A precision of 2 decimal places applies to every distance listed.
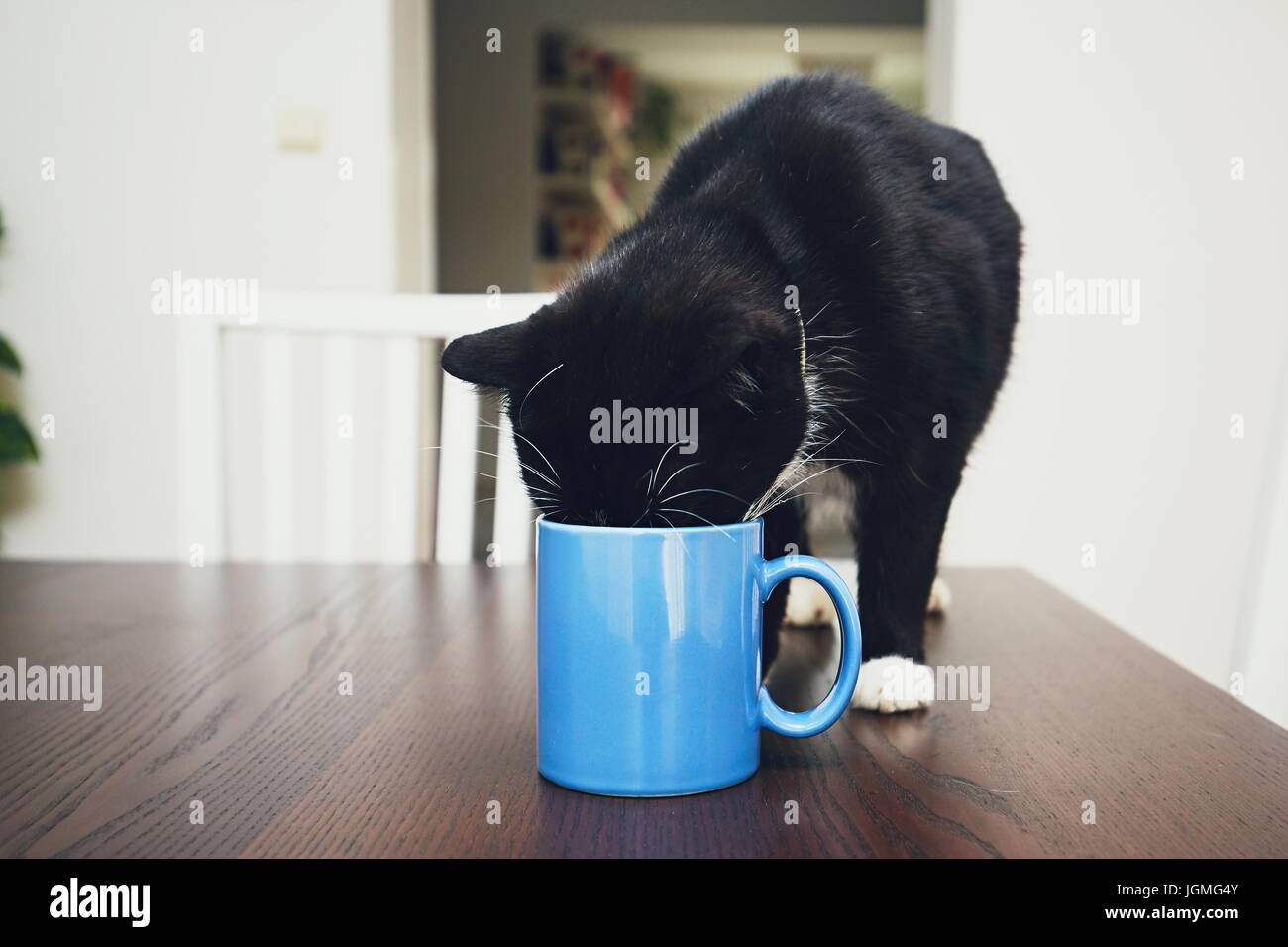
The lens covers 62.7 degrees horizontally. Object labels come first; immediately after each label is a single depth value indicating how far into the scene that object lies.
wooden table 0.44
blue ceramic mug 0.47
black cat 0.57
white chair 1.29
